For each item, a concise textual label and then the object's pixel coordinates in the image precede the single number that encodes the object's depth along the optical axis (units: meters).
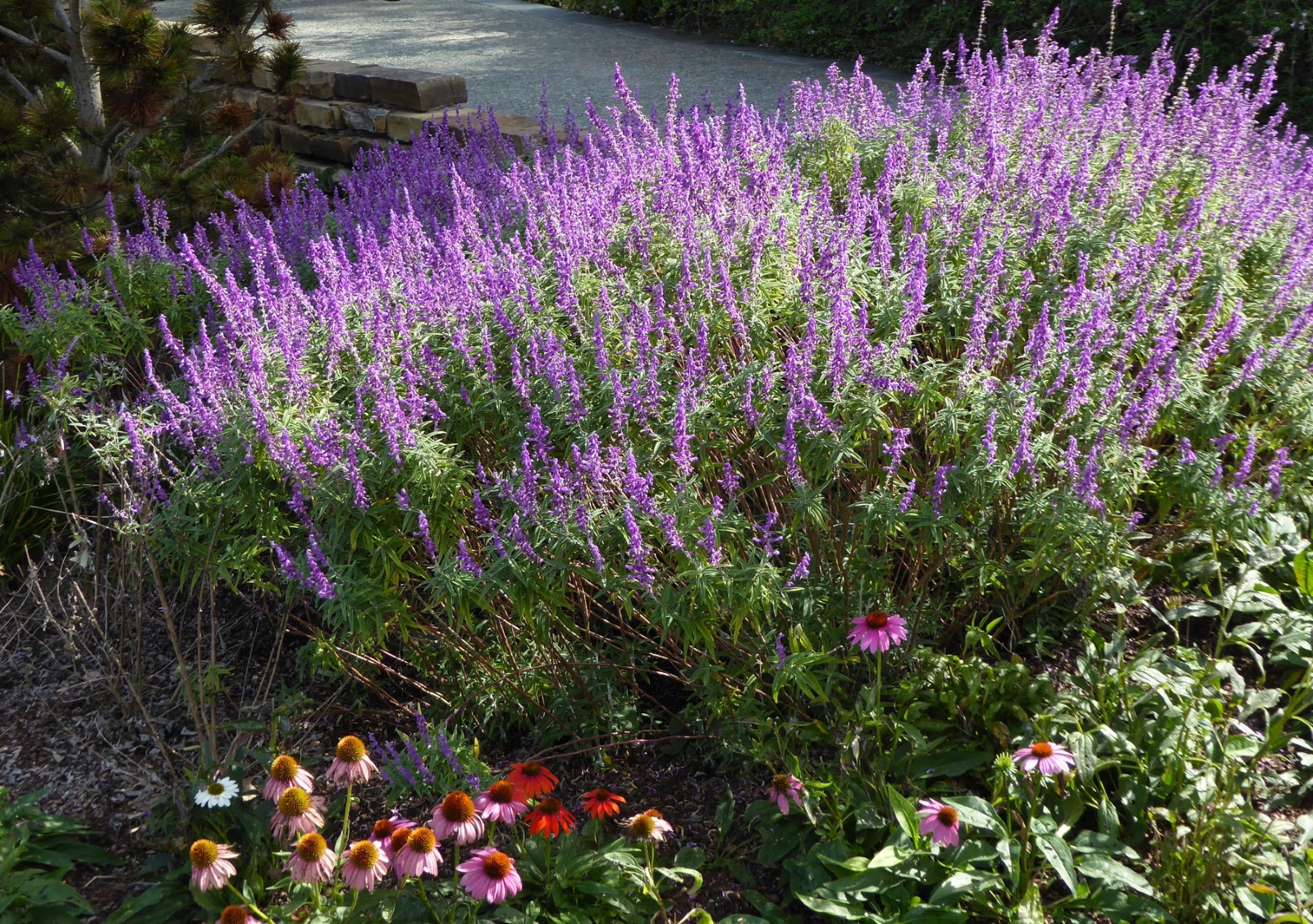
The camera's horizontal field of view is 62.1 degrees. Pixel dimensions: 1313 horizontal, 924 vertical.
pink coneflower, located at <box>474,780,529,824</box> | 2.48
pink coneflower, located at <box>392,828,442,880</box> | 2.38
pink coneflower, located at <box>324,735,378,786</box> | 2.59
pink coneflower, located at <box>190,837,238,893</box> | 2.49
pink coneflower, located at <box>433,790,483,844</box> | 2.42
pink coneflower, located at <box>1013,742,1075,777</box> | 2.43
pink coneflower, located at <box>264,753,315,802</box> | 2.63
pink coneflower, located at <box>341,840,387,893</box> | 2.44
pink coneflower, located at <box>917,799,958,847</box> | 2.42
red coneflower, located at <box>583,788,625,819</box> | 2.64
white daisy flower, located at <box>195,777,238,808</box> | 2.75
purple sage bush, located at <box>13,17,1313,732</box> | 2.81
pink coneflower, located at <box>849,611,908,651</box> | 2.57
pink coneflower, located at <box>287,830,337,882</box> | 2.37
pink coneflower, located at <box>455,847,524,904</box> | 2.37
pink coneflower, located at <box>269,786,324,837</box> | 2.56
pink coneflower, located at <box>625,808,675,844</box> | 2.51
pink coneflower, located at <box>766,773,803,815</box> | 2.67
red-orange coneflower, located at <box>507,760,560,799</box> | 2.63
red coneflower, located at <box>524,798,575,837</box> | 2.53
